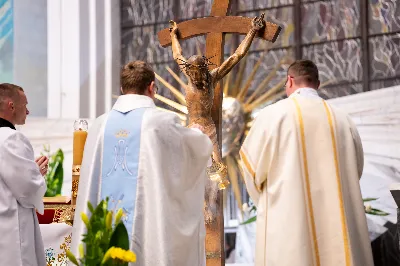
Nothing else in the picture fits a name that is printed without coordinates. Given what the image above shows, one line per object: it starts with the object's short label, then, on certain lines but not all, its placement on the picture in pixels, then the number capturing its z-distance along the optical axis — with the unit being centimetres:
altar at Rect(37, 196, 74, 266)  810
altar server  700
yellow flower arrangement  447
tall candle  720
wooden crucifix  864
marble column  1456
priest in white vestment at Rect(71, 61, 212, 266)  695
